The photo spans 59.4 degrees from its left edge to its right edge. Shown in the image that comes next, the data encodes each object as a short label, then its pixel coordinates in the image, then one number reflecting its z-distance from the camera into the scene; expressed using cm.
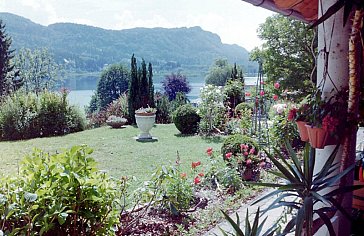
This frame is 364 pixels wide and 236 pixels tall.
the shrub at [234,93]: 915
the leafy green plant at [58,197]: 178
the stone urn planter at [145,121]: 751
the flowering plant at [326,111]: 142
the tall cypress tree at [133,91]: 1032
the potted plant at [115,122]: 943
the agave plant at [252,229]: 141
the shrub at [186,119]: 812
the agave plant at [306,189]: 116
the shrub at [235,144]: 448
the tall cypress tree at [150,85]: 1070
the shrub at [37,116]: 797
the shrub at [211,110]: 794
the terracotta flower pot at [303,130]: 157
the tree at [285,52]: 853
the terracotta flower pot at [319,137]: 144
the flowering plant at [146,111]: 757
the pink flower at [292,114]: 167
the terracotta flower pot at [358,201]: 203
